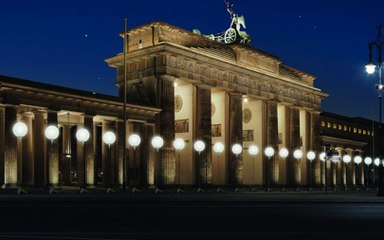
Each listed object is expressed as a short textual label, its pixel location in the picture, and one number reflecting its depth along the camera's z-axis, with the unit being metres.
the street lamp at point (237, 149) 58.50
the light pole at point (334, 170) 94.91
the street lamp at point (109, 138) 42.62
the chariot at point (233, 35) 71.56
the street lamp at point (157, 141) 48.03
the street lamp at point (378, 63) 42.28
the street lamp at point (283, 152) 65.50
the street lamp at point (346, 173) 102.39
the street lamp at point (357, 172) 108.22
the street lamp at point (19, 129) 37.19
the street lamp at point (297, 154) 71.69
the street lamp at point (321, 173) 81.12
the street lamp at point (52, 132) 38.91
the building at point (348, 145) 96.38
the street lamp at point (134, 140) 45.26
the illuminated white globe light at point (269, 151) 63.48
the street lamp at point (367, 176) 109.84
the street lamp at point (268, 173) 71.76
